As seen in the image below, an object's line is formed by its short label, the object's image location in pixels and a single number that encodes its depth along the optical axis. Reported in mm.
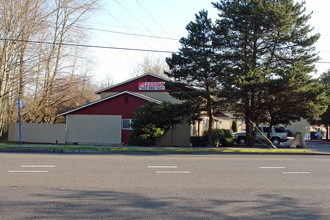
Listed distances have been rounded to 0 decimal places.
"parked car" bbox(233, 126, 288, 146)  27047
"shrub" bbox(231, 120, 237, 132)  44938
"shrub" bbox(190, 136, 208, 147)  23506
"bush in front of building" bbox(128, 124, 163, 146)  21141
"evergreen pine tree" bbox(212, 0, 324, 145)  19625
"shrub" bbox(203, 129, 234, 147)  24238
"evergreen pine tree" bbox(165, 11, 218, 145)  21109
